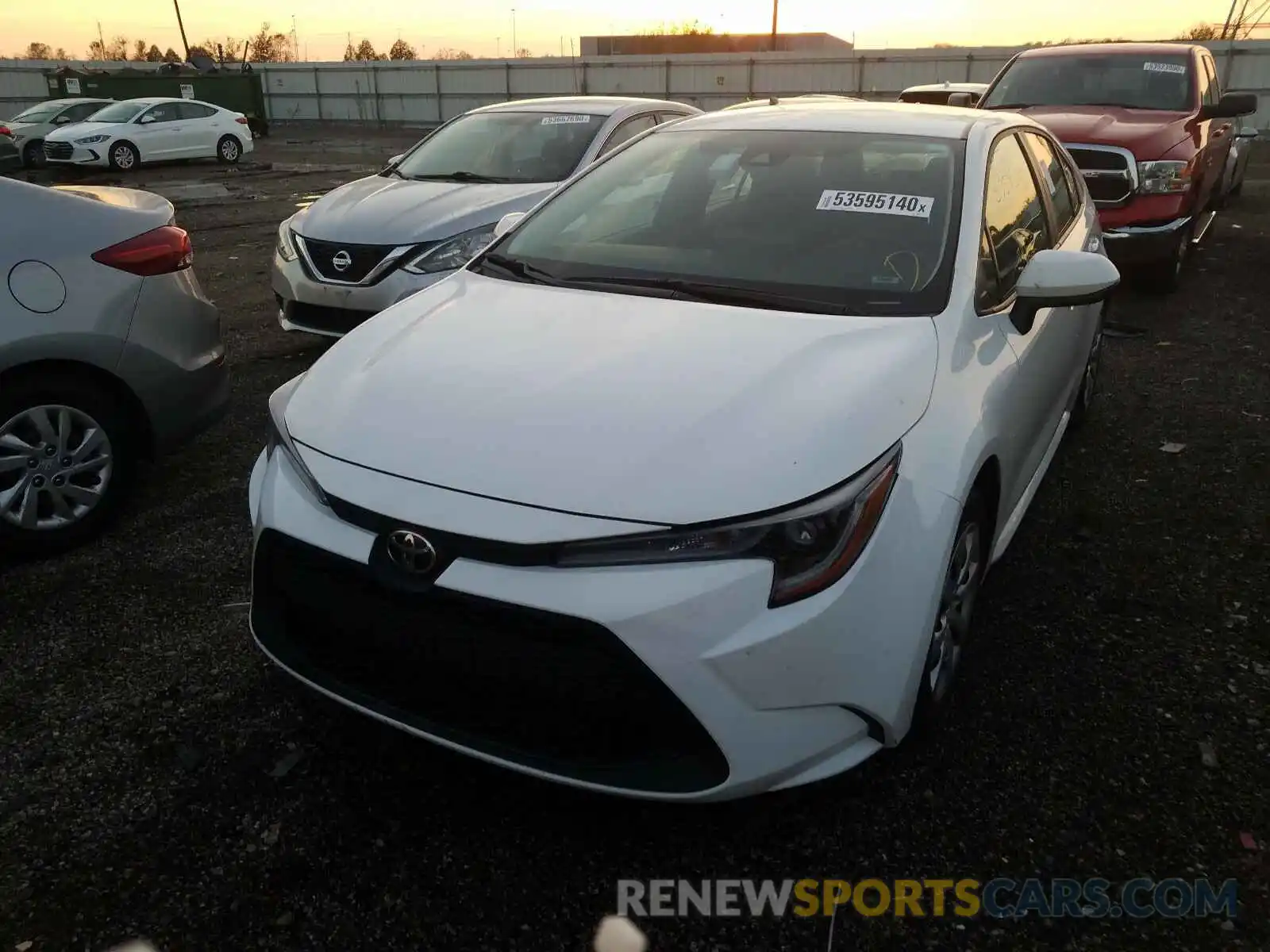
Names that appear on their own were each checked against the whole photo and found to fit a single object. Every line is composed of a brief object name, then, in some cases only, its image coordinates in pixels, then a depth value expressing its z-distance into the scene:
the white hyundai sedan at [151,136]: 19.80
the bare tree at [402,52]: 69.25
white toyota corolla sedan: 1.91
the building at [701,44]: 67.81
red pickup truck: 7.05
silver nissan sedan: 5.66
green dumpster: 28.16
